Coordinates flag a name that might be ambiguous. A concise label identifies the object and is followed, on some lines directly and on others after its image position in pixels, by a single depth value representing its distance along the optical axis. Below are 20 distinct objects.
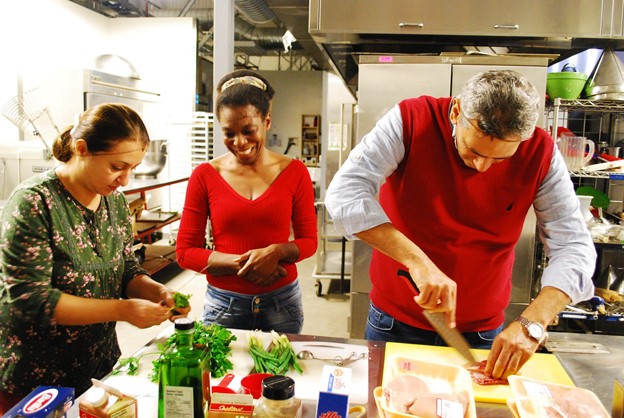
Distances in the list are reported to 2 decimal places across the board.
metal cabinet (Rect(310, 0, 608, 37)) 2.65
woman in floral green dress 1.32
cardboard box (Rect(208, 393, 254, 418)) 1.08
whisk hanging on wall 5.24
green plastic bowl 3.10
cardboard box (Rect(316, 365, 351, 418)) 1.04
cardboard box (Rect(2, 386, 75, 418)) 0.96
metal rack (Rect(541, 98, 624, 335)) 3.14
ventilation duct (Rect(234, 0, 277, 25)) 5.96
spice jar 0.98
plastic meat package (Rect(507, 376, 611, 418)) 1.12
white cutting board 1.30
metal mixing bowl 6.11
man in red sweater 1.51
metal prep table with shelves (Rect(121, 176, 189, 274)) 5.05
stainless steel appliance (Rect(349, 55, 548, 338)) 2.97
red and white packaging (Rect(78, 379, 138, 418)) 1.02
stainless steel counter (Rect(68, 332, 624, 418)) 1.24
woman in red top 1.79
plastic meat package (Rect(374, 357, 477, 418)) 1.07
